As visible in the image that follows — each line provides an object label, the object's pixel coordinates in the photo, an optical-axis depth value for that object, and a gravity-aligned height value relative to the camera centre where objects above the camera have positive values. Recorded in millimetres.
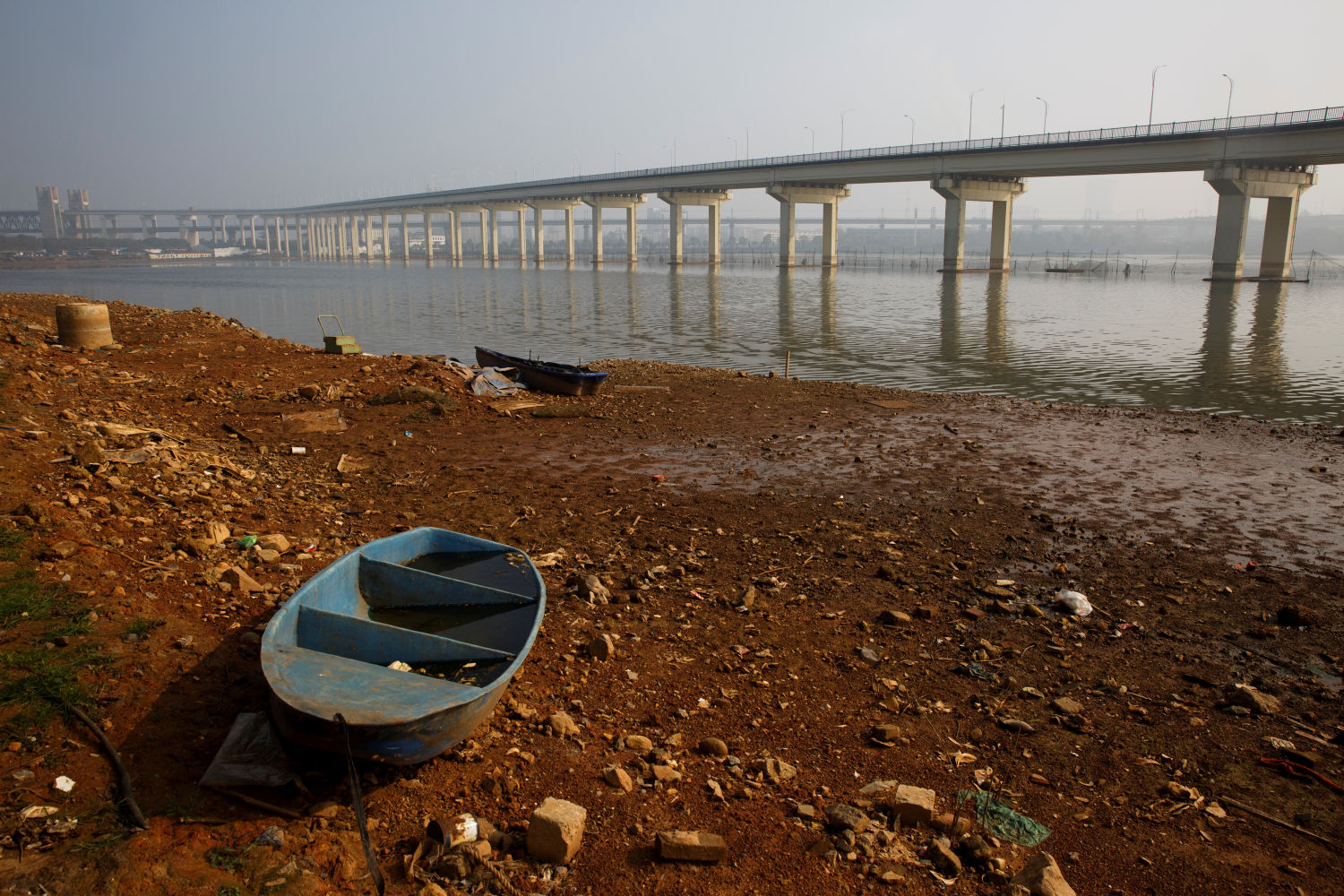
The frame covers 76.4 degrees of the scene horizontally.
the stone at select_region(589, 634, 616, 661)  7391 -3161
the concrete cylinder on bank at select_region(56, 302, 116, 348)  21156 -1218
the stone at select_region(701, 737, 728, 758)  6051 -3281
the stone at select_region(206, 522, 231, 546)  8688 -2597
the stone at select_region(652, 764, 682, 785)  5656 -3244
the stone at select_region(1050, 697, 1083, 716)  6715 -3325
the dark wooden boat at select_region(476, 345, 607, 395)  19312 -2249
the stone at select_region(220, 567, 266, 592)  7832 -2749
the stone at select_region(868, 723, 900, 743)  6293 -3303
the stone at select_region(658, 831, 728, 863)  4844 -3183
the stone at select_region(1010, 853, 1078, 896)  4633 -3239
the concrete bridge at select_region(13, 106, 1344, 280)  63172 +9782
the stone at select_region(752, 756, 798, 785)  5773 -3302
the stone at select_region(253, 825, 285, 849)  4723 -3062
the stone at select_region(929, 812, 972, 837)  5258 -3329
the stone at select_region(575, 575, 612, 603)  8523 -3102
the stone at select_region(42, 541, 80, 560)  7493 -2389
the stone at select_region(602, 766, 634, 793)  5539 -3207
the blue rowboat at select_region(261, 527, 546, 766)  5051 -2643
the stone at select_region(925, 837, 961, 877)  4930 -3327
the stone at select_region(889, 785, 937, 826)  5332 -3258
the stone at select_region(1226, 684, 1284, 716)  6793 -3328
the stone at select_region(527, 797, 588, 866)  4789 -3093
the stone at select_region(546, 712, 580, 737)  6152 -3189
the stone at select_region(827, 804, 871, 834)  5227 -3275
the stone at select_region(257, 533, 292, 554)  8875 -2736
